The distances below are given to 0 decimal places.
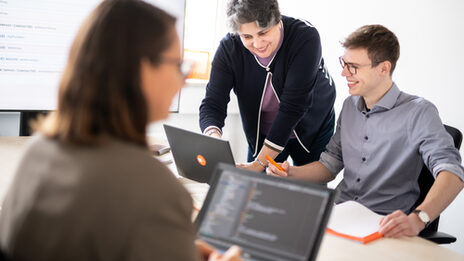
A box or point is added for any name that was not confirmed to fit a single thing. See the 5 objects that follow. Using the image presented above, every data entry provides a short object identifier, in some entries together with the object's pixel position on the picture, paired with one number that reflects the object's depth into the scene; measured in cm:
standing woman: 192
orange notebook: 138
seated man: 172
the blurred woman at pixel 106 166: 70
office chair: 160
